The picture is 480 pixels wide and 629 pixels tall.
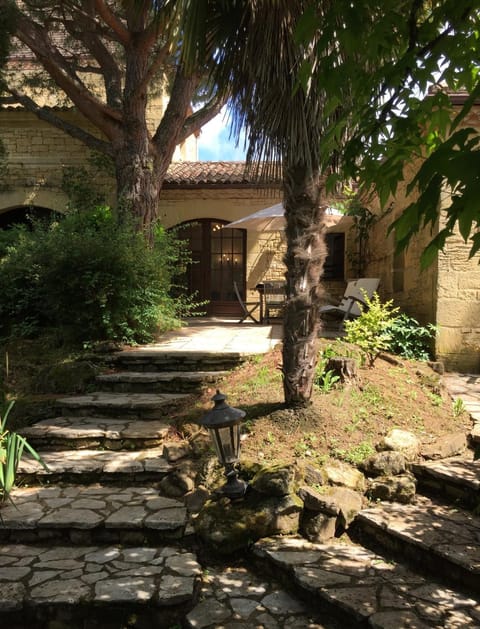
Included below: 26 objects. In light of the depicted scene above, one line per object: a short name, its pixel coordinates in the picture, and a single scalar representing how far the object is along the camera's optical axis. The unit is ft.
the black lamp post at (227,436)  10.80
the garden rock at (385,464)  12.46
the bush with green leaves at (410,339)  21.50
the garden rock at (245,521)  10.70
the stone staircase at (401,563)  8.37
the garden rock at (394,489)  11.84
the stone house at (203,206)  39.86
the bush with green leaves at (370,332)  18.37
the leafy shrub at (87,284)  22.22
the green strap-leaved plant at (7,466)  11.58
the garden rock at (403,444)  13.08
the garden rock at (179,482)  12.81
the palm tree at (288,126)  11.44
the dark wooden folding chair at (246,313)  34.24
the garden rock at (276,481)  11.27
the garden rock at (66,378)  19.15
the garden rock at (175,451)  13.84
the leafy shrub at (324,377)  15.70
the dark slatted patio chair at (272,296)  31.83
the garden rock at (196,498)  12.10
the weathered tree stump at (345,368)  16.14
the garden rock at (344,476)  12.10
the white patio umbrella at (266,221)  31.32
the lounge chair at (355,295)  26.94
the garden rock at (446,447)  13.20
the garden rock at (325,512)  10.89
